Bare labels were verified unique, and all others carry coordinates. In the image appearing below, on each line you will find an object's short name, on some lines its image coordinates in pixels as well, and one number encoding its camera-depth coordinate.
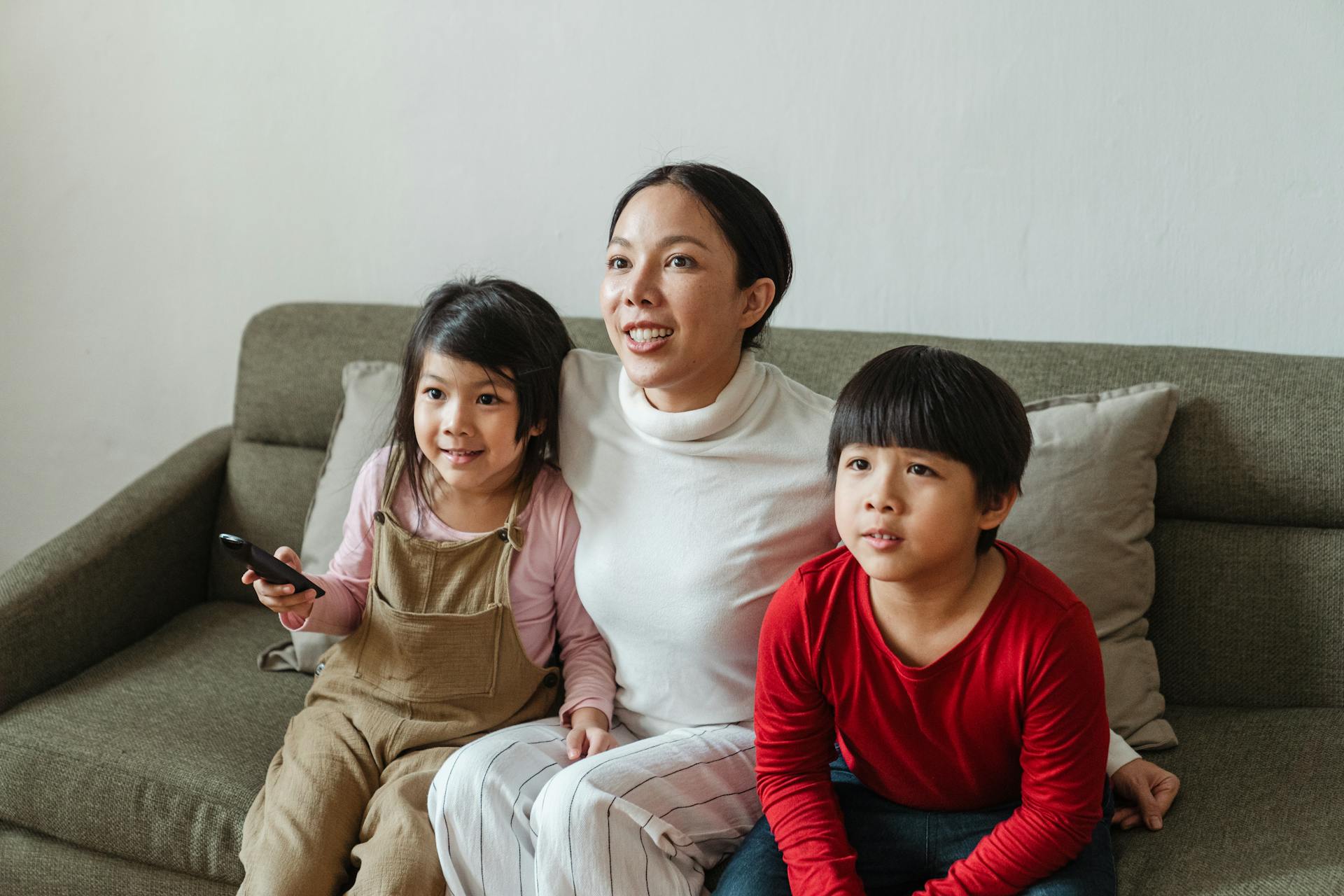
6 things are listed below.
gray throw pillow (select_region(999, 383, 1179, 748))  1.48
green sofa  1.42
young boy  1.10
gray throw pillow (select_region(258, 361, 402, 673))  1.84
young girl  1.42
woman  1.27
